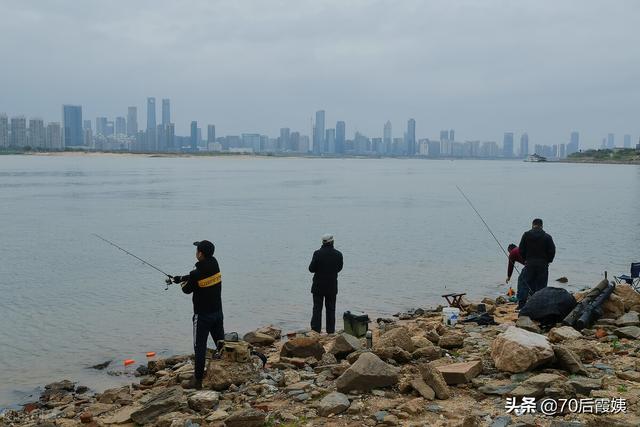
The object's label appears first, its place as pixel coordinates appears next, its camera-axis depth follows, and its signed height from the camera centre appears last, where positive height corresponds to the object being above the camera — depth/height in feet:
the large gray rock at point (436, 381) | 22.34 -8.32
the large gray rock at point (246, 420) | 20.79 -8.99
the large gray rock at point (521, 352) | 24.08 -7.78
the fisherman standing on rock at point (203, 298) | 24.91 -6.17
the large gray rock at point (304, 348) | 29.66 -9.51
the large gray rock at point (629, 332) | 29.37 -8.55
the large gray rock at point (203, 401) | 23.31 -9.49
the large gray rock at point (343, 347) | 29.09 -9.26
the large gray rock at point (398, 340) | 28.07 -8.63
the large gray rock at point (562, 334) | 28.73 -8.46
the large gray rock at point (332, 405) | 21.53 -8.85
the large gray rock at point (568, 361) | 23.88 -8.00
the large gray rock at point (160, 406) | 23.12 -9.72
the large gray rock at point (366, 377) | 23.04 -8.38
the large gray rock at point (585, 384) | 21.57 -8.16
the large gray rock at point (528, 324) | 30.76 -8.64
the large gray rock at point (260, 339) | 37.78 -11.64
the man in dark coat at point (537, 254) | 36.40 -6.18
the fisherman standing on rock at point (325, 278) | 34.19 -7.33
